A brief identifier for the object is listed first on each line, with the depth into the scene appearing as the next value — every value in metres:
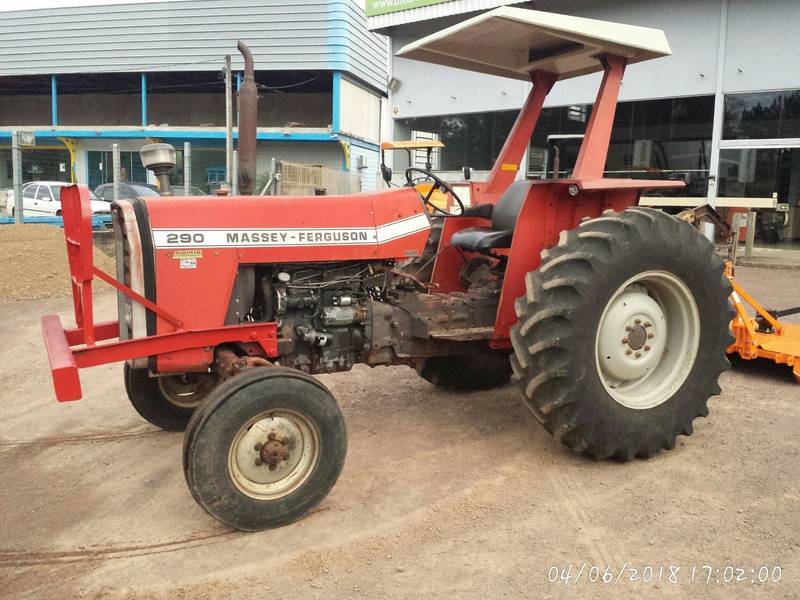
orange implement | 4.85
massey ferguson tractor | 2.89
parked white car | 16.12
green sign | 15.99
